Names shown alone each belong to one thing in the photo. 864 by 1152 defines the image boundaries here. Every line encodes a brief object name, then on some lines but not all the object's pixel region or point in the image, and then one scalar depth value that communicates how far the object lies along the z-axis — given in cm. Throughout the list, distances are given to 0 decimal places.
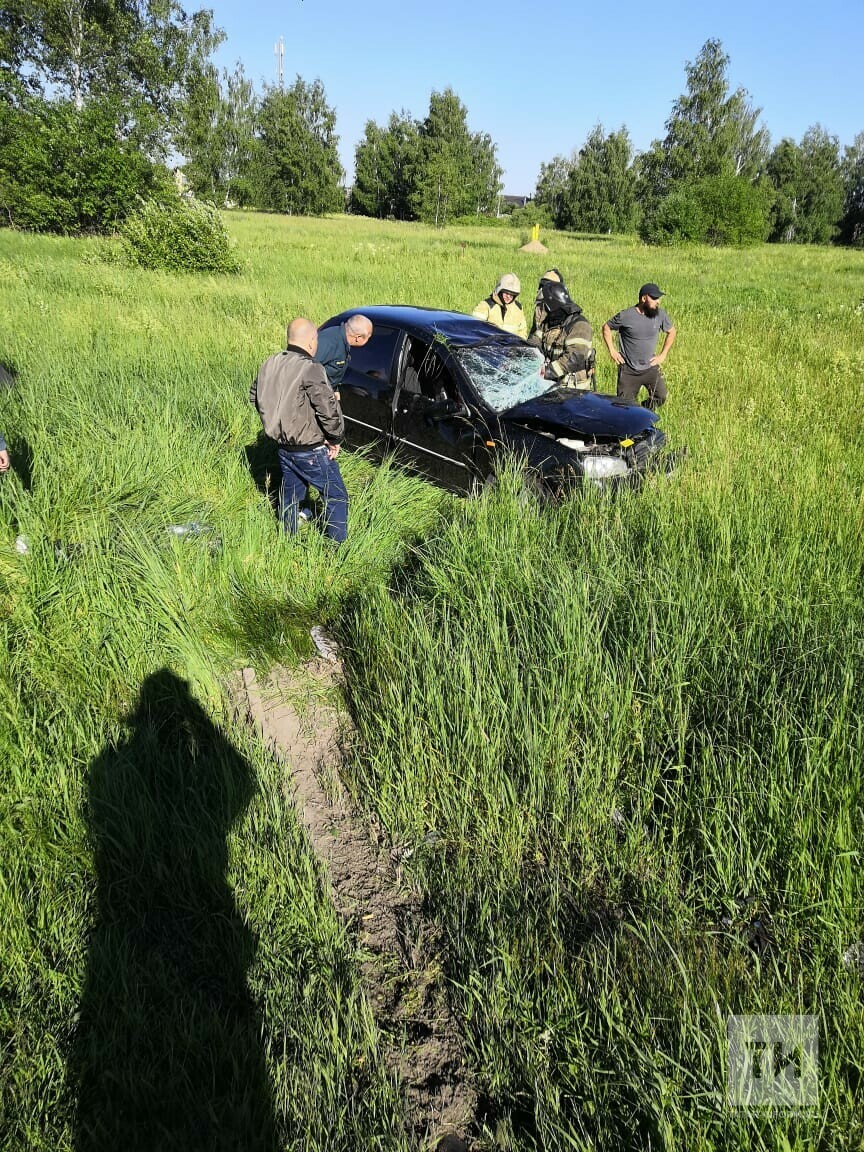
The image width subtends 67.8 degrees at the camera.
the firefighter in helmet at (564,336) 668
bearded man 712
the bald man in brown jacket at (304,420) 459
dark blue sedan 507
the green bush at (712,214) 4100
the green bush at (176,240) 1706
